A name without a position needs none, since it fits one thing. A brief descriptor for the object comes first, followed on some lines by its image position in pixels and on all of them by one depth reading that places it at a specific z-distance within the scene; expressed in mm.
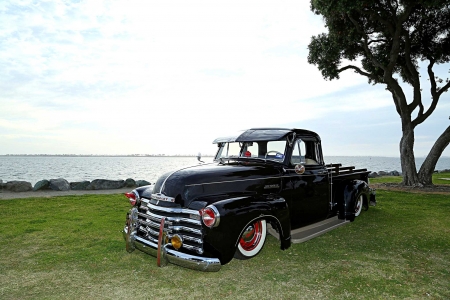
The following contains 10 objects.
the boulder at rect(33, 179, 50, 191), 14917
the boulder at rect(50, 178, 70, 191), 14950
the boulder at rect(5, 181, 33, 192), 14338
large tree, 15500
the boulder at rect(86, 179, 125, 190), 15570
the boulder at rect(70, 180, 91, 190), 15516
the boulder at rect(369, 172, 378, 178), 23953
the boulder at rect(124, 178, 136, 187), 16250
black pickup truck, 4277
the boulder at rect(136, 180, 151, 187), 16808
